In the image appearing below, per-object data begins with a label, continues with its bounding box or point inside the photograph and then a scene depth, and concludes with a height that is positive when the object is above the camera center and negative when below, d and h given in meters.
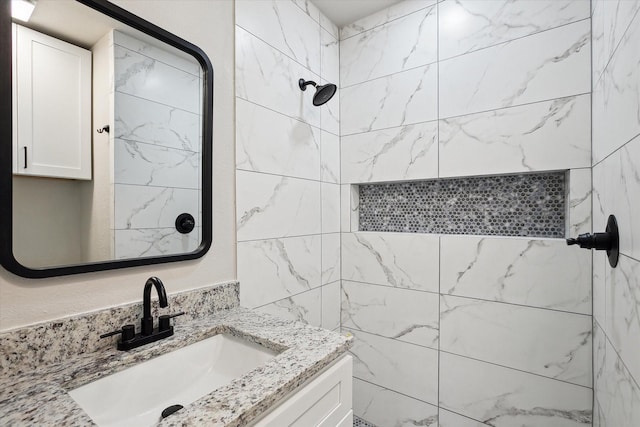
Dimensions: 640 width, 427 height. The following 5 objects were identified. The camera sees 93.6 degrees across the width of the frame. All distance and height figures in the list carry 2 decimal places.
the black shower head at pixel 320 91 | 1.56 +0.62
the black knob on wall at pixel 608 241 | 0.85 -0.09
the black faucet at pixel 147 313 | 0.91 -0.32
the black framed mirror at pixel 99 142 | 0.76 +0.21
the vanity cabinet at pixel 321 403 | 0.72 -0.52
